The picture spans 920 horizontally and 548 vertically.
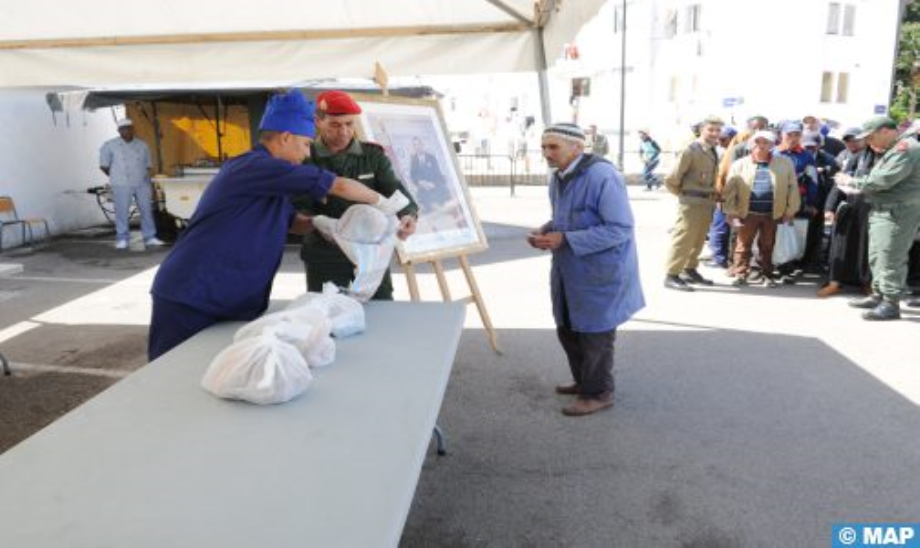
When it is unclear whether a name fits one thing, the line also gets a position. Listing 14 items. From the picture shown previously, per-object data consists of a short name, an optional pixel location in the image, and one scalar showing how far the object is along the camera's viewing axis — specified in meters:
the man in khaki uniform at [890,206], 5.12
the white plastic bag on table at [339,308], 2.27
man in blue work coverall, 2.20
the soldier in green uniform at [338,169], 3.12
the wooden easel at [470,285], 3.97
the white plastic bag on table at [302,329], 1.89
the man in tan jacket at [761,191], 6.24
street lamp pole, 19.95
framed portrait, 4.05
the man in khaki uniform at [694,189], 6.25
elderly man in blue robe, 3.35
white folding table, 1.19
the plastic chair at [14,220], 9.04
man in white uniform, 9.23
